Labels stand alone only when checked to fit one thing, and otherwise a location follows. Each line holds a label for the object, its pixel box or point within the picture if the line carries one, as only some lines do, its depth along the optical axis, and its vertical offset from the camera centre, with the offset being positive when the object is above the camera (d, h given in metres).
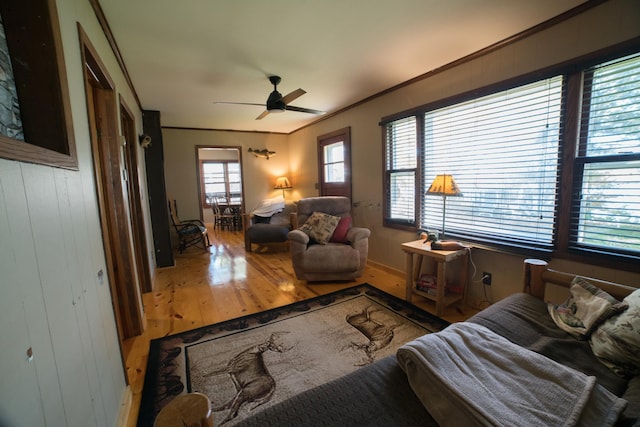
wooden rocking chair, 4.82 -0.74
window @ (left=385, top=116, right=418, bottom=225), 3.29 +0.15
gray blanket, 0.78 -0.67
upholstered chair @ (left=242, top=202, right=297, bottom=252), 4.67 -0.73
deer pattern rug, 1.63 -1.23
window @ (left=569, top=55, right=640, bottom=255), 1.75 +0.07
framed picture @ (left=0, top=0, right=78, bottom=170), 0.90 +0.40
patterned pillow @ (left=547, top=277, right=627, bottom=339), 1.26 -0.67
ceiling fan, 2.90 +0.90
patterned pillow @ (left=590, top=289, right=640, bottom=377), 1.08 -0.70
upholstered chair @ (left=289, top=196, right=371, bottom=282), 3.17 -0.82
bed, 0.80 -0.69
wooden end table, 2.45 -0.89
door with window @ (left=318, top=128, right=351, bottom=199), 4.32 +0.35
